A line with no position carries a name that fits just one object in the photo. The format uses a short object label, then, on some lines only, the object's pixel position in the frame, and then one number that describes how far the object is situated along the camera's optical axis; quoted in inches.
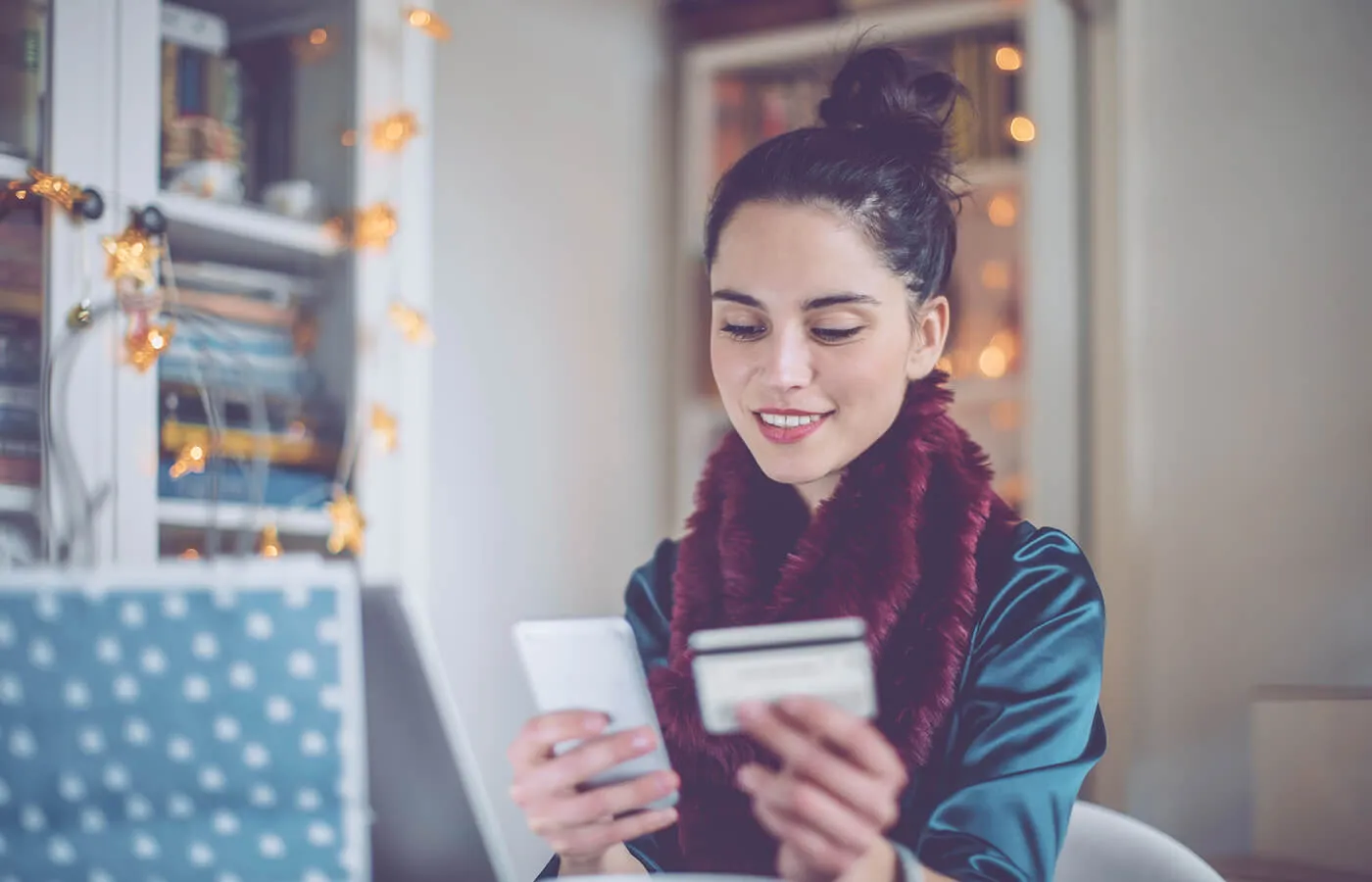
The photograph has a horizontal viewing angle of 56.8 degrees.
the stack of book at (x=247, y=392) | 72.1
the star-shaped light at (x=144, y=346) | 66.7
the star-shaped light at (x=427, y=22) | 83.1
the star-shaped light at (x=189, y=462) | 70.7
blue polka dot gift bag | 28.1
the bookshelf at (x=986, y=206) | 102.3
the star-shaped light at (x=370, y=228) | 81.7
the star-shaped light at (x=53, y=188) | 62.1
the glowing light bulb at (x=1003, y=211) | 109.9
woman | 44.1
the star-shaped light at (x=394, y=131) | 82.0
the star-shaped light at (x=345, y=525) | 78.8
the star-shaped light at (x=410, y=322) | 82.7
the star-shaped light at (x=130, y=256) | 65.1
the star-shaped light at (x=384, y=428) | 81.1
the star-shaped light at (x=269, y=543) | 76.6
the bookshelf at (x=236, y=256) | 64.4
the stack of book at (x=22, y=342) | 62.1
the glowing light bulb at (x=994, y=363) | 108.3
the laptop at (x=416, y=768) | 29.1
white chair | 45.8
